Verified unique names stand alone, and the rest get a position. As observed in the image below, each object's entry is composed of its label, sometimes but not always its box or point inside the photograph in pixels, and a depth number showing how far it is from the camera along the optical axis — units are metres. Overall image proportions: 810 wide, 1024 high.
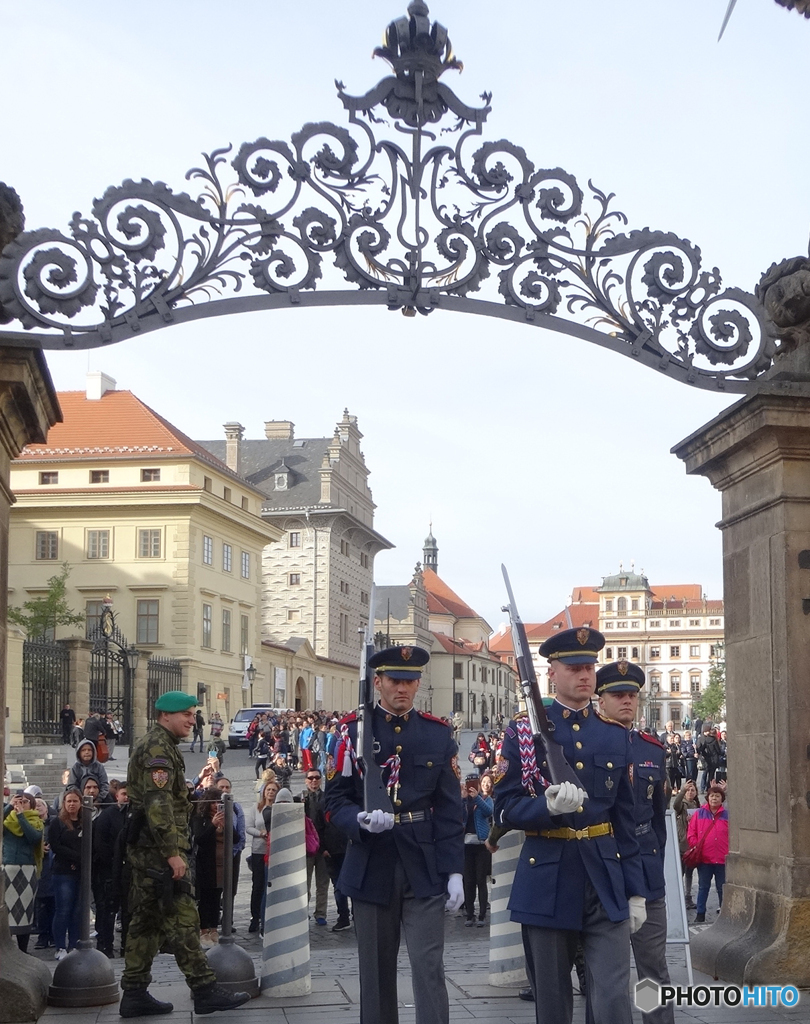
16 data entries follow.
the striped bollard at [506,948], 9.39
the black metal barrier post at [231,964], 8.82
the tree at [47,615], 52.44
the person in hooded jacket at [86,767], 16.00
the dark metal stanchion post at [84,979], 8.23
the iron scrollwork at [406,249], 8.09
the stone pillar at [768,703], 8.01
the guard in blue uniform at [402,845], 6.27
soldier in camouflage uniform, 8.00
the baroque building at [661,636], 165.88
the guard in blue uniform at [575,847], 5.84
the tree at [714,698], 108.69
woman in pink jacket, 15.10
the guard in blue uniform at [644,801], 7.27
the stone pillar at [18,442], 7.27
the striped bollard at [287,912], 9.02
